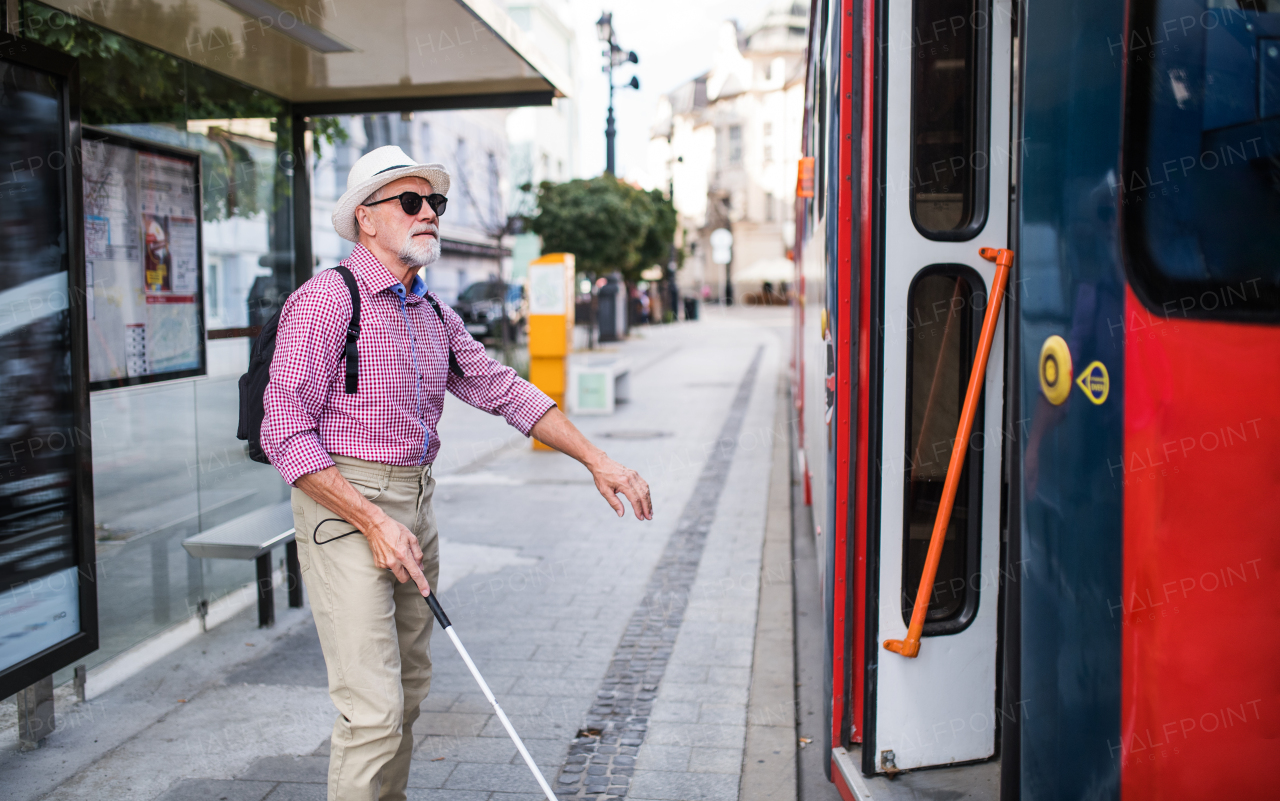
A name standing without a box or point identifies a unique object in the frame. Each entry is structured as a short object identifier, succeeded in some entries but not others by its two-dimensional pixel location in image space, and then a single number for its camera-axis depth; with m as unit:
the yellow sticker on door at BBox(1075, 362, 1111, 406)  1.89
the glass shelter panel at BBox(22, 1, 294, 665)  4.75
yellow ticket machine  11.66
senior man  2.51
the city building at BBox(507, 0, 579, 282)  39.31
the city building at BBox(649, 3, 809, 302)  66.75
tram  1.71
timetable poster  4.57
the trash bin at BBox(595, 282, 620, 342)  30.22
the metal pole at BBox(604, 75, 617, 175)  21.89
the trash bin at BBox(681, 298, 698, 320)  47.23
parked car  25.20
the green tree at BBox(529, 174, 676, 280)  23.73
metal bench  4.54
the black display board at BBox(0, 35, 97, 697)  3.46
